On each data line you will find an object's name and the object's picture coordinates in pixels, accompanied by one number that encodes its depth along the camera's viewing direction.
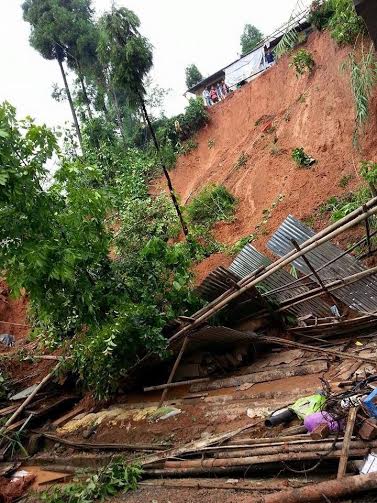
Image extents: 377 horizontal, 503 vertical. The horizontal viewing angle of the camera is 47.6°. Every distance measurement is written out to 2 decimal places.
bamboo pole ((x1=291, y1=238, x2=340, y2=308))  6.26
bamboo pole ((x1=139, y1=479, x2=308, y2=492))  3.47
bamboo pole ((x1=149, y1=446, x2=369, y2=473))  3.36
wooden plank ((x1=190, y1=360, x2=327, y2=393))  5.75
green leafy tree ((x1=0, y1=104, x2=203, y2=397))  5.46
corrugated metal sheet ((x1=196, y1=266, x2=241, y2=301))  6.48
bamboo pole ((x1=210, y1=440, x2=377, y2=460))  3.31
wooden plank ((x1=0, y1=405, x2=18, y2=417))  7.63
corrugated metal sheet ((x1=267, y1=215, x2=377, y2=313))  6.69
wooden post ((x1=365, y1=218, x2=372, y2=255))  5.56
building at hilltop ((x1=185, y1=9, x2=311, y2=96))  23.16
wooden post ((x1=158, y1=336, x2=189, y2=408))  5.98
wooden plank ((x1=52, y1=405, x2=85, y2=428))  7.12
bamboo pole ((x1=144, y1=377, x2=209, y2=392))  6.12
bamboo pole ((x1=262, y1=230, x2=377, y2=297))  6.76
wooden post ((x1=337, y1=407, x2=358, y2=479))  3.09
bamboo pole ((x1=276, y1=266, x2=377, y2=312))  6.34
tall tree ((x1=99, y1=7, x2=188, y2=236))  12.20
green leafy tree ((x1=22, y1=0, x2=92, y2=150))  24.69
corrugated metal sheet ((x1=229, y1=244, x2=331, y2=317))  7.36
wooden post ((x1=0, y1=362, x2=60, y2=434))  7.22
